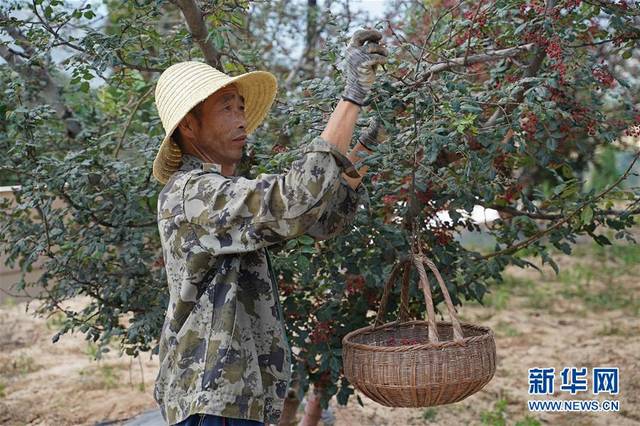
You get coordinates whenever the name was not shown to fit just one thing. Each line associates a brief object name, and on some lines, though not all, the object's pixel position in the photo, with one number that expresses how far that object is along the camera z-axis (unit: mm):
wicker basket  1997
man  1689
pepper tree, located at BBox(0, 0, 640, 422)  2561
